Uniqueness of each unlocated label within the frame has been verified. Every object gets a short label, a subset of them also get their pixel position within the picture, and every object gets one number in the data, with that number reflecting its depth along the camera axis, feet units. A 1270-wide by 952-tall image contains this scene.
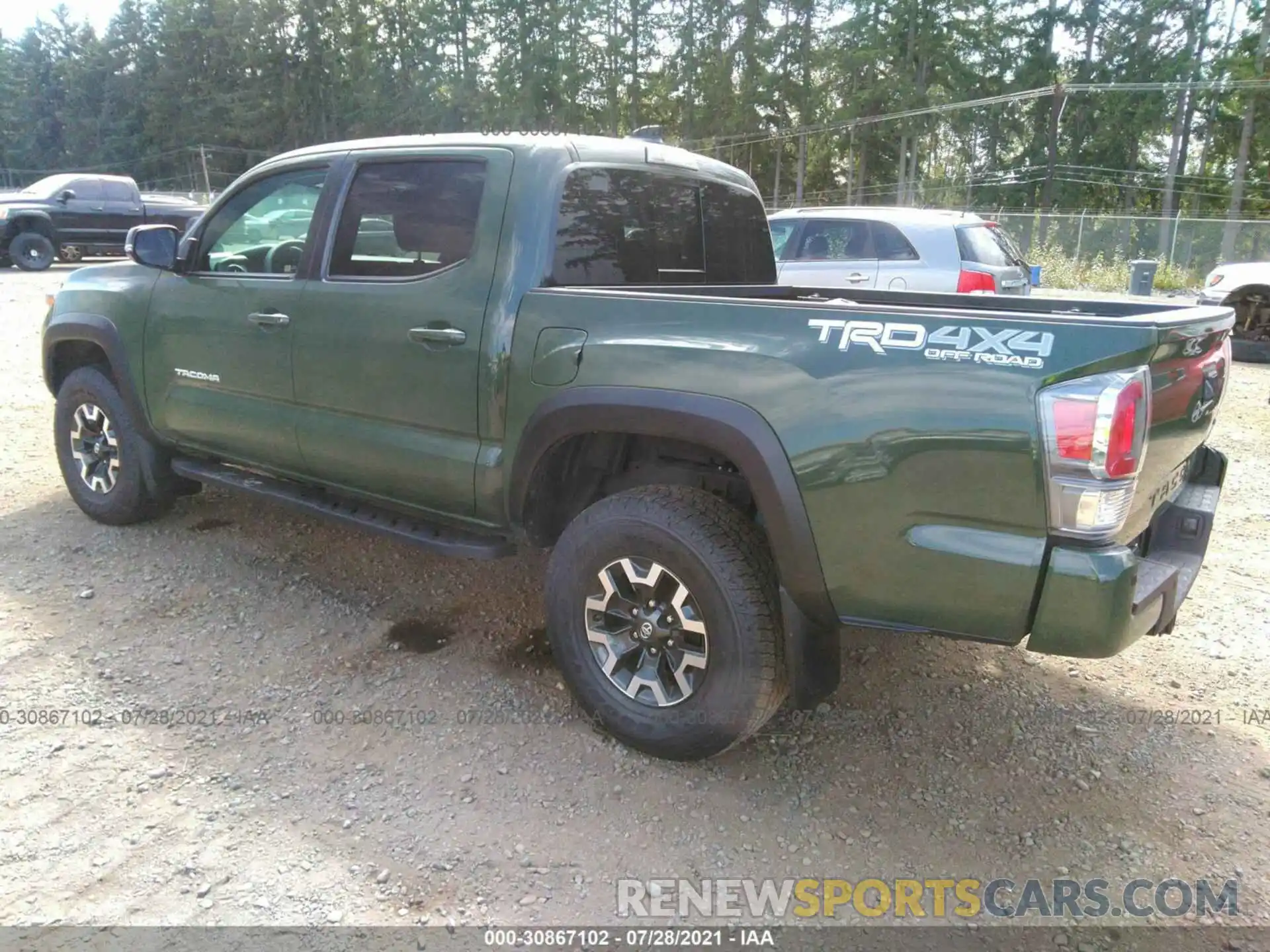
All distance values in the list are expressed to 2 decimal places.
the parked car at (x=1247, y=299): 34.35
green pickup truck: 7.33
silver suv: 29.14
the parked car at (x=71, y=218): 54.65
